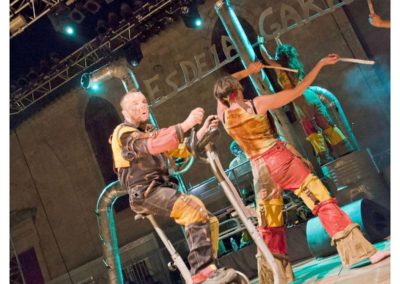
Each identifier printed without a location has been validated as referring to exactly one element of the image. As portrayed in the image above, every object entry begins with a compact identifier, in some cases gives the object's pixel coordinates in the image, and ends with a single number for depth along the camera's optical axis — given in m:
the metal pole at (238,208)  3.17
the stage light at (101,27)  6.91
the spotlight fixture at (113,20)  6.98
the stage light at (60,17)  6.47
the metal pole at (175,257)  3.27
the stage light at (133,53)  7.20
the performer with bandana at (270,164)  3.48
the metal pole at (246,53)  4.89
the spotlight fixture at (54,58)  7.17
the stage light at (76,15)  6.69
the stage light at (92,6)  6.83
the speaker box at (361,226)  3.65
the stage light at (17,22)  6.34
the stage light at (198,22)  6.91
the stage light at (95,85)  5.70
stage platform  2.85
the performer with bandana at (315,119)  4.90
